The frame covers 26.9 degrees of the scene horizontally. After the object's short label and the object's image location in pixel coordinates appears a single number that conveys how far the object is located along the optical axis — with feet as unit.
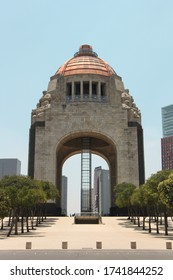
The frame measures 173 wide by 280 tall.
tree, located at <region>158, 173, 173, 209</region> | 85.76
